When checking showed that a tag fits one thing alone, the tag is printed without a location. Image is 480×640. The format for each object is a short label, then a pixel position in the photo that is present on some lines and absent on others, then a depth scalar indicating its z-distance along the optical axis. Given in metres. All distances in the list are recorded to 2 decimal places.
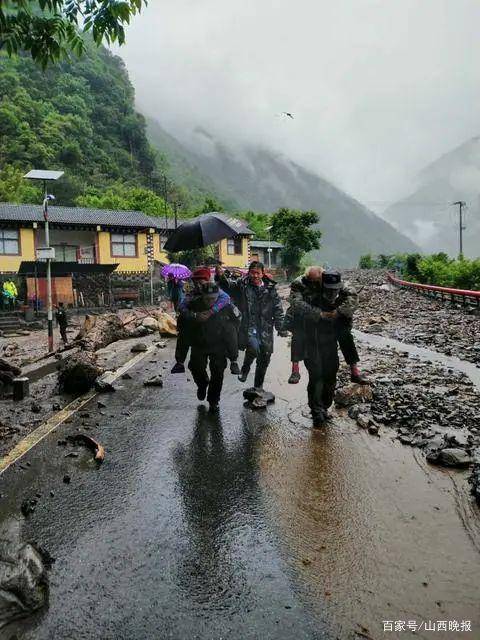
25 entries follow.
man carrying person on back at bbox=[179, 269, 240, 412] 6.07
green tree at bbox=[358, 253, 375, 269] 87.36
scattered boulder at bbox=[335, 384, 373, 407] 6.64
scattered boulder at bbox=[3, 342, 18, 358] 14.13
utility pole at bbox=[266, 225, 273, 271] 52.09
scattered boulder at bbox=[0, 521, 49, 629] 2.49
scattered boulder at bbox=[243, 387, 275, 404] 6.77
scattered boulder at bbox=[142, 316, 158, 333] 16.05
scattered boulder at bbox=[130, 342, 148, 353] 11.50
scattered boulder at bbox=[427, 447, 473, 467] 4.44
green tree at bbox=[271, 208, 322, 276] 55.12
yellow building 29.38
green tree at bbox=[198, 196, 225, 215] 57.41
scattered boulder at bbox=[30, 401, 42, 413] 6.59
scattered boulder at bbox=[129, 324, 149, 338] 15.01
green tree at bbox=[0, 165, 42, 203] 46.17
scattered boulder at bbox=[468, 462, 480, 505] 3.78
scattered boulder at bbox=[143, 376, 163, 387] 8.01
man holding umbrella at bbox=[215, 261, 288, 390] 6.71
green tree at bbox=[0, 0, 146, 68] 3.62
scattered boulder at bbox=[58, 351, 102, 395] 7.52
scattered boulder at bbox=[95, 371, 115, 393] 7.55
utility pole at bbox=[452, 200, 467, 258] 58.17
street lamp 11.67
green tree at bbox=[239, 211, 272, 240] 64.95
